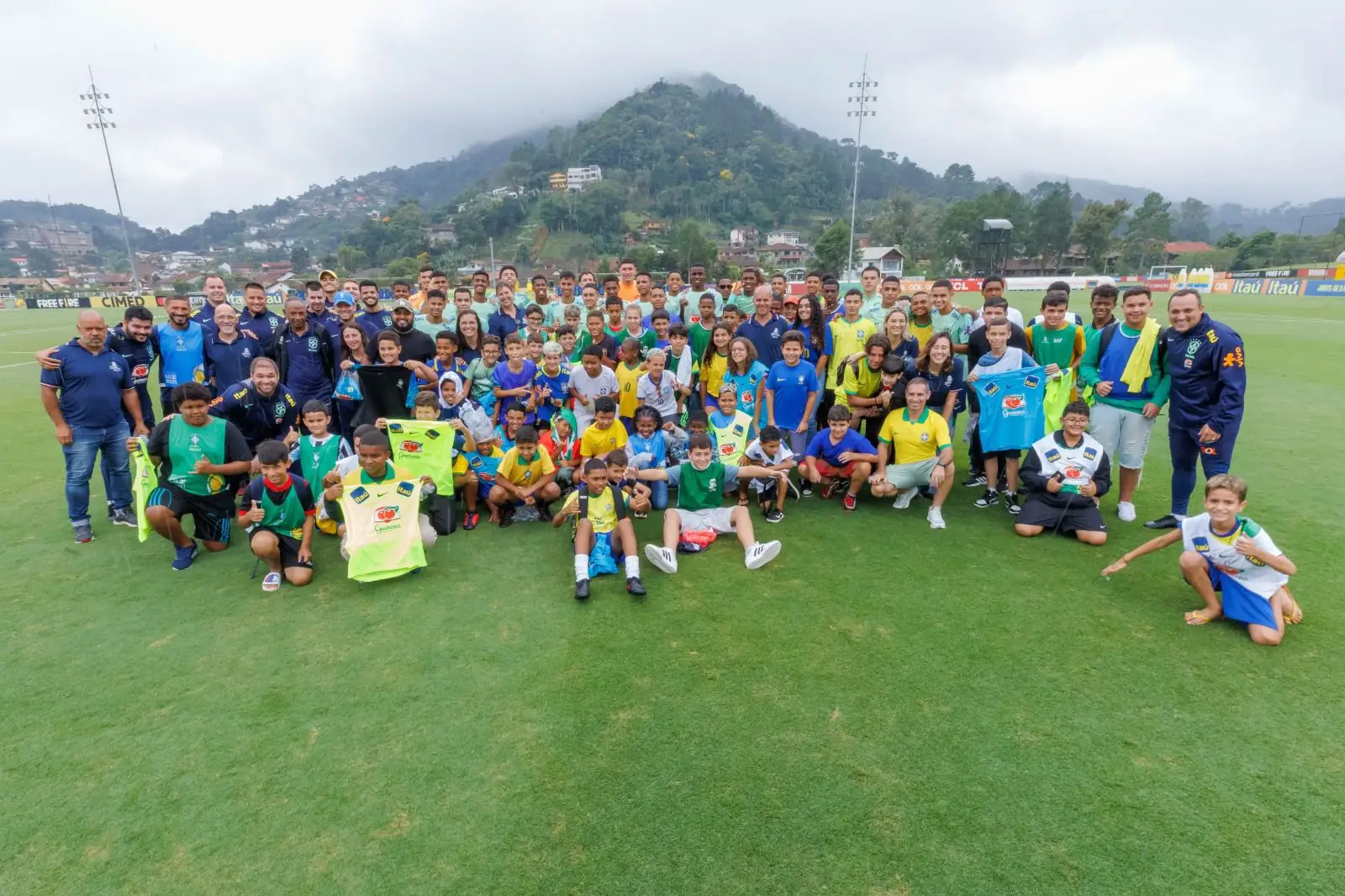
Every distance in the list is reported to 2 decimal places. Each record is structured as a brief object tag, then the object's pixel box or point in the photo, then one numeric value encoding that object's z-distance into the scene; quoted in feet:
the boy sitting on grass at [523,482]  19.42
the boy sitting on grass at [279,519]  15.83
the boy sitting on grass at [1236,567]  12.62
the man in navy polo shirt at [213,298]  21.88
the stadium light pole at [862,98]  135.64
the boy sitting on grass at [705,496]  17.54
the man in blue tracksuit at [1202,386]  16.38
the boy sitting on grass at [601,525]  15.97
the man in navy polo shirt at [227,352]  21.06
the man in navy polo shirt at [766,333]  22.84
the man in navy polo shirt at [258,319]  22.09
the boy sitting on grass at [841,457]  20.08
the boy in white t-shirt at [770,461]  19.08
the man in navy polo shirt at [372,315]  23.03
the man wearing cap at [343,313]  21.97
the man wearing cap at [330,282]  27.07
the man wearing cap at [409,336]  21.35
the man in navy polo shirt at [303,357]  20.97
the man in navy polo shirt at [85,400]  18.35
